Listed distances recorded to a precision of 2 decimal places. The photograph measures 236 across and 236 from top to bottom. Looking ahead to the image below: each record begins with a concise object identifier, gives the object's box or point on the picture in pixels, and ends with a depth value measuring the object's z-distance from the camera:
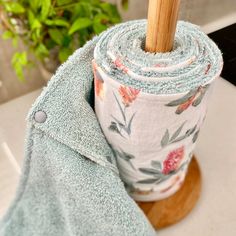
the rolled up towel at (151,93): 0.31
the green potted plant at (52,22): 0.49
